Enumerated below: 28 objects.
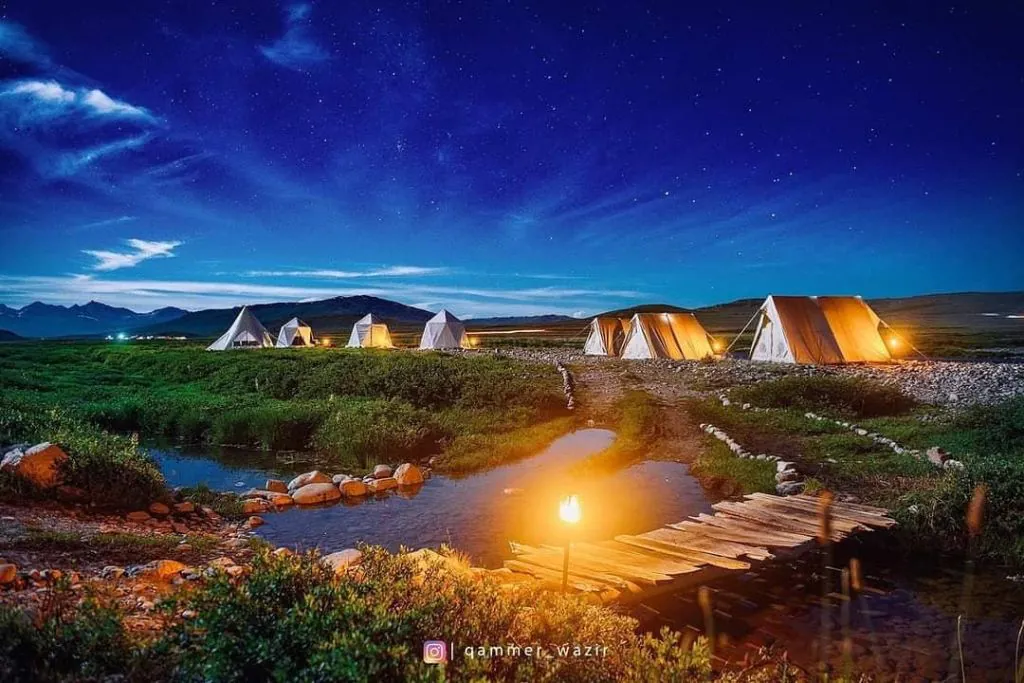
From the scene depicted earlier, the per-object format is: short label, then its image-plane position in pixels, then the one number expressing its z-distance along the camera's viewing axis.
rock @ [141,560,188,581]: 7.10
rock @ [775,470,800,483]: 12.59
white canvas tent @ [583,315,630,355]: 49.19
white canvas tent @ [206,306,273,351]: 58.88
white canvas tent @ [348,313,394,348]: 62.69
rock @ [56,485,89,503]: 10.70
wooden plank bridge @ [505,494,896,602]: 7.43
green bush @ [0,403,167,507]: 11.06
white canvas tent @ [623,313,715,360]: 40.59
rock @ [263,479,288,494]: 13.48
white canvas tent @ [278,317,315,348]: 68.25
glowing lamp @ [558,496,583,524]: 6.16
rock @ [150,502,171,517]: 11.29
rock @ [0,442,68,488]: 10.59
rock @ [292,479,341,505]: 12.77
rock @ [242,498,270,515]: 12.16
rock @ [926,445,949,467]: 12.97
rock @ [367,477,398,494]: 13.66
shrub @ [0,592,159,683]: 4.11
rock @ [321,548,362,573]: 7.46
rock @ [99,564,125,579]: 7.00
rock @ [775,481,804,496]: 12.01
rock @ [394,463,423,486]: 14.32
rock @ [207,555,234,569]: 7.88
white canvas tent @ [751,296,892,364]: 32.53
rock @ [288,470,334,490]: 13.61
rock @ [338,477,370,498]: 13.34
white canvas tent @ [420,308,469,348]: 60.47
